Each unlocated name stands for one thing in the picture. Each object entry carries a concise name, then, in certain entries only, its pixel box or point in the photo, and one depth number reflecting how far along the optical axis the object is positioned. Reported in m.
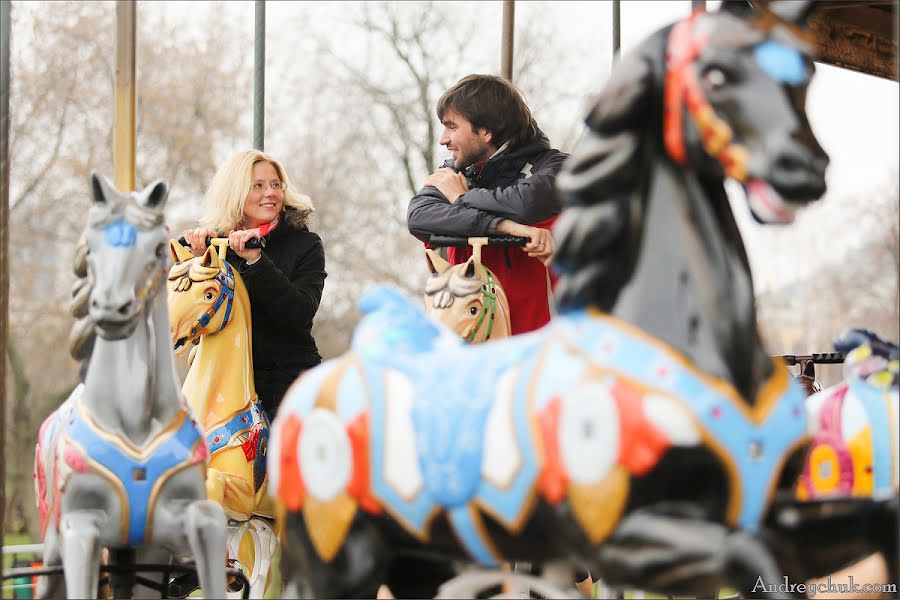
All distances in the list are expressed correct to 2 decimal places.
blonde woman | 9.50
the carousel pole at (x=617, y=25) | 12.05
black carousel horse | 4.49
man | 8.51
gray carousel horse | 6.05
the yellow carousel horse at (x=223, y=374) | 8.71
